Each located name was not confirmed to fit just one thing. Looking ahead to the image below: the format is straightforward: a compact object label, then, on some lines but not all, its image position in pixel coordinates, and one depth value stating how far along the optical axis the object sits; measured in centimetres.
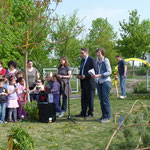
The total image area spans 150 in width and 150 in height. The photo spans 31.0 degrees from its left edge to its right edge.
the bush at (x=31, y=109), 763
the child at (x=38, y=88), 868
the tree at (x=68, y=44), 2777
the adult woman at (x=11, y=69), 848
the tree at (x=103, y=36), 3722
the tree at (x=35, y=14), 789
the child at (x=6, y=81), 793
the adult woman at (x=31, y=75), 886
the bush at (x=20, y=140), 359
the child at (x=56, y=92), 840
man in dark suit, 762
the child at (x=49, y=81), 859
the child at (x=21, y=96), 800
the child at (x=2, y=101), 745
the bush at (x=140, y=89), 1524
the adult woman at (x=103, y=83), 702
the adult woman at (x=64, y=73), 820
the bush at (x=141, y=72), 3812
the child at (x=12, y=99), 764
